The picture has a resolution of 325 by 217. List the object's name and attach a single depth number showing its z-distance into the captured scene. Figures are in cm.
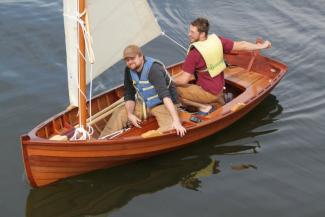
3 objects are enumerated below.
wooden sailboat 1426
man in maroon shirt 1675
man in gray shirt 1533
